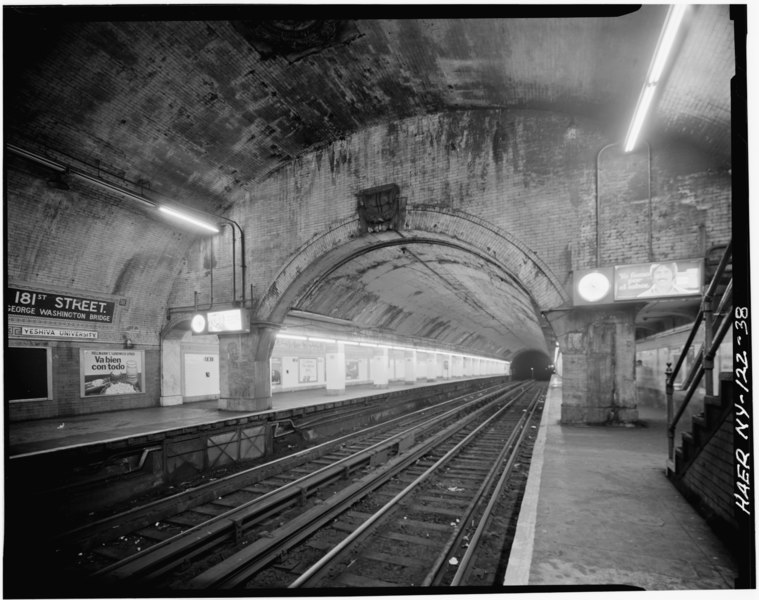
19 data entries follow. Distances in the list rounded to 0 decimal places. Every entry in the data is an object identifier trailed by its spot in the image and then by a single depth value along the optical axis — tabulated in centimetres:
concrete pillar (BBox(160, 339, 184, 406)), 1339
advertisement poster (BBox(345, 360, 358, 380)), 2235
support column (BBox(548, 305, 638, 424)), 857
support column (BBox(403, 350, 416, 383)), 2592
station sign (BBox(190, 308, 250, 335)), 1165
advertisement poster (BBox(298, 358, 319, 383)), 1967
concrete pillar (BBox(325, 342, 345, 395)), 1820
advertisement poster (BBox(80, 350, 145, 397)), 1138
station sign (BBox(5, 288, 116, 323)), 996
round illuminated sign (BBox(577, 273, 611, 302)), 814
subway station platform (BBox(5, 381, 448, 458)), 782
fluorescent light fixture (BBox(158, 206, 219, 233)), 937
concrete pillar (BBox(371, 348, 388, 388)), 2291
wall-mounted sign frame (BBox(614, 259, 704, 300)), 734
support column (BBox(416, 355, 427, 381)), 2730
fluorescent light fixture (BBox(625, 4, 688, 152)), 385
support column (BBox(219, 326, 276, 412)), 1195
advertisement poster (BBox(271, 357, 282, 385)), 1769
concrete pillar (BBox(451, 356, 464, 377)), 3539
